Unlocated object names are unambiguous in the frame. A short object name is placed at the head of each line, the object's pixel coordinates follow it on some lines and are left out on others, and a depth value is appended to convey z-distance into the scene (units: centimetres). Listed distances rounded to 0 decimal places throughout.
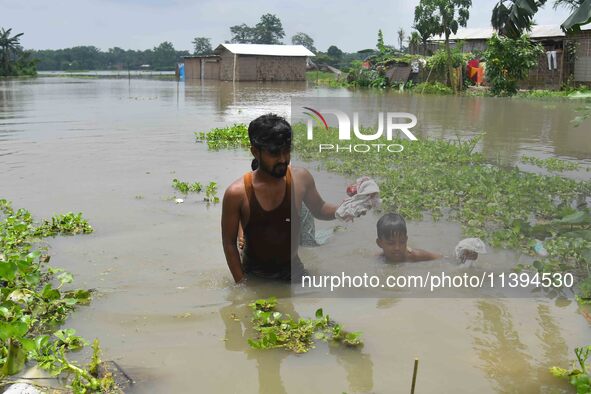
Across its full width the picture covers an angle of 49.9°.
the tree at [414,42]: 3630
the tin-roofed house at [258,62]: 4162
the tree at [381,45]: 3229
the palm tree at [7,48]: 5694
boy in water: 353
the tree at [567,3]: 1506
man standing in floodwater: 351
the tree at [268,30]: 9069
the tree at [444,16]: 2899
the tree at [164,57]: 10038
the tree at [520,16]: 1012
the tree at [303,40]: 10031
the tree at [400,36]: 5872
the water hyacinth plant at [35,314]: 260
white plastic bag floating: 362
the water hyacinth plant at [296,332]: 317
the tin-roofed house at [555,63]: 2261
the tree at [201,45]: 10112
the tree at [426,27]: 3315
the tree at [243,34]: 9281
